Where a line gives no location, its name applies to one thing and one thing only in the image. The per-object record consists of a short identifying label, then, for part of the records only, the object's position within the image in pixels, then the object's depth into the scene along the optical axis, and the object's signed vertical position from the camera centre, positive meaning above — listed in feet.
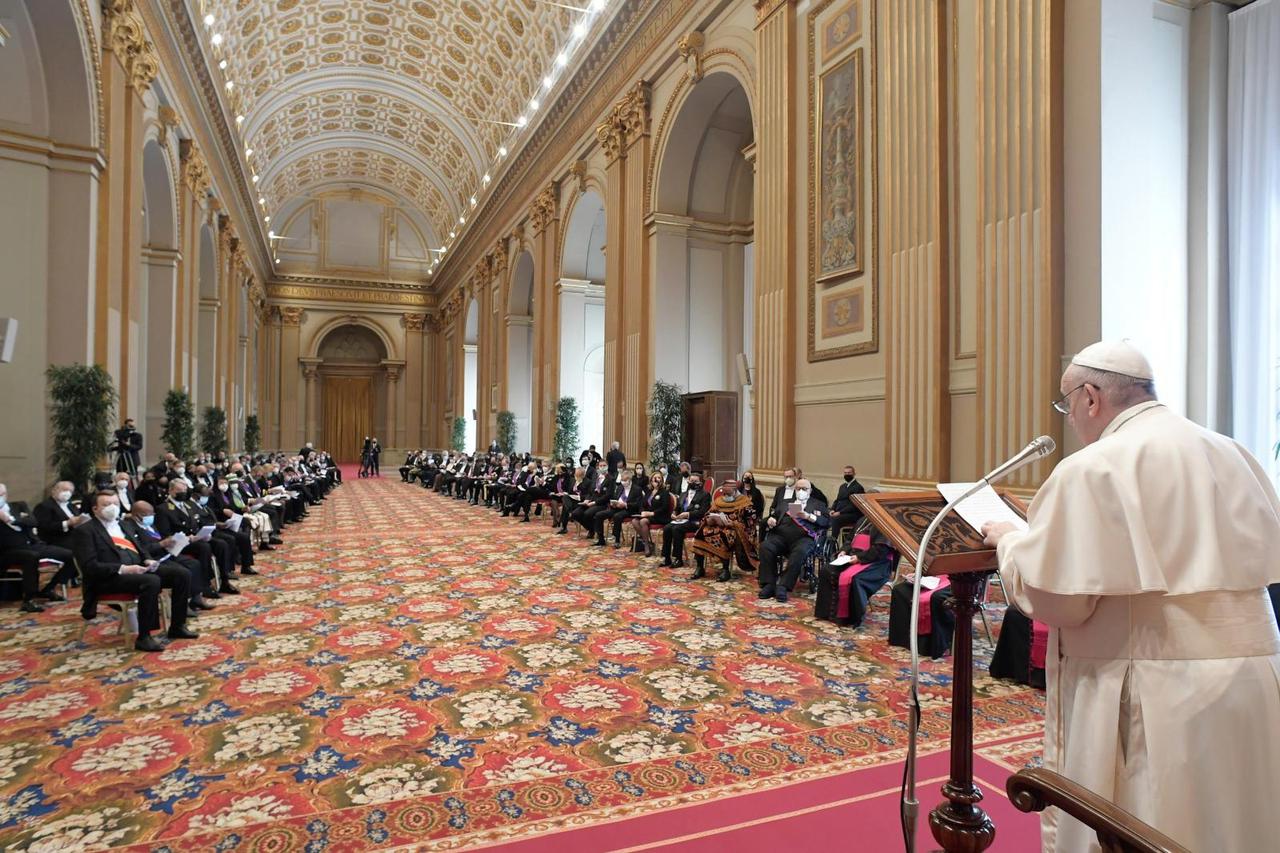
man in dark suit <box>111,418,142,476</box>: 32.94 -0.67
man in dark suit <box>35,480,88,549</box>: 22.18 -2.54
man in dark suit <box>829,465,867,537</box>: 25.08 -2.55
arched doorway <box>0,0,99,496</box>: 30.76 +9.36
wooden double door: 42.39 -0.07
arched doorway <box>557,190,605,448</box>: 58.89 +10.28
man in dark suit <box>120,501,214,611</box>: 18.92 -2.78
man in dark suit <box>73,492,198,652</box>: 16.40 -3.14
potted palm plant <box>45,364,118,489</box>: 29.96 +0.51
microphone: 6.05 -0.15
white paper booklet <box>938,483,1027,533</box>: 7.20 -0.72
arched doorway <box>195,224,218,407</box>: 63.41 +9.74
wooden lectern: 7.26 -1.59
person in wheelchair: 21.86 -3.23
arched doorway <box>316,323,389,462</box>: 117.08 +7.12
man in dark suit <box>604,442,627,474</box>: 41.87 -1.37
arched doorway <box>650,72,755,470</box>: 43.09 +10.73
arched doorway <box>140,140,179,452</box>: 47.39 +8.30
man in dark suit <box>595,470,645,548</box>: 32.48 -3.33
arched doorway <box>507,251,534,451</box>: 75.72 +7.99
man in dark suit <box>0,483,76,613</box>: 20.43 -3.41
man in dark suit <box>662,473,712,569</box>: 27.55 -3.33
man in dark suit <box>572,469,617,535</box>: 34.35 -3.33
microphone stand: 6.15 -1.47
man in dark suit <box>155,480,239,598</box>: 21.34 -2.96
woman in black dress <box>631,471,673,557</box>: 29.96 -3.21
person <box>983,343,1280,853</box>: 5.51 -1.37
